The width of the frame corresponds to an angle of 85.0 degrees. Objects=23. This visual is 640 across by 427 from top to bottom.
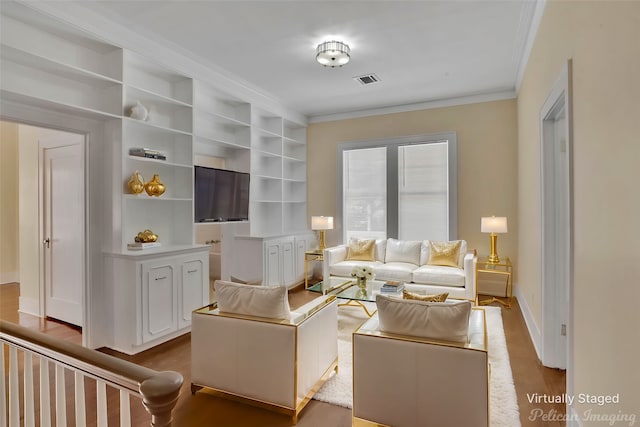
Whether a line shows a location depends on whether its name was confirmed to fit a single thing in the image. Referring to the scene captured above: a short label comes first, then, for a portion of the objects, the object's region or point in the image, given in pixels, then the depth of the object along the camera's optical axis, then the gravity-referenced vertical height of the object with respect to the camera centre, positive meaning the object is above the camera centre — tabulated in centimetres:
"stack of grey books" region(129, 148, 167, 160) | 353 +63
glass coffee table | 370 -89
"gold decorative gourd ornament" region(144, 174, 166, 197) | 365 +28
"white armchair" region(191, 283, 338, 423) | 220 -95
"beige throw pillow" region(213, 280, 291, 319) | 231 -59
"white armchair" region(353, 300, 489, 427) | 179 -91
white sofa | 443 -78
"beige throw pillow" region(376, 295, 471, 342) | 187 -59
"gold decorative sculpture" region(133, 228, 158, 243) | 360 -24
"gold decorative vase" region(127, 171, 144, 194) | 346 +30
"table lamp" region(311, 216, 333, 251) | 589 -17
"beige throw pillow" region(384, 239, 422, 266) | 525 -60
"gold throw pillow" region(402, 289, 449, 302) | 244 -60
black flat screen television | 429 +24
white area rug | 223 -128
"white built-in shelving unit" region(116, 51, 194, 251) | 360 +75
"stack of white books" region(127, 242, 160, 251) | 345 -32
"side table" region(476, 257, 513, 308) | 484 -101
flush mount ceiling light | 363 +168
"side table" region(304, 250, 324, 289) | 574 -74
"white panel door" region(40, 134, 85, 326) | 372 -14
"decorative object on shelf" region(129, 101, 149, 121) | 352 +103
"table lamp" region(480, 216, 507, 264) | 472 -22
